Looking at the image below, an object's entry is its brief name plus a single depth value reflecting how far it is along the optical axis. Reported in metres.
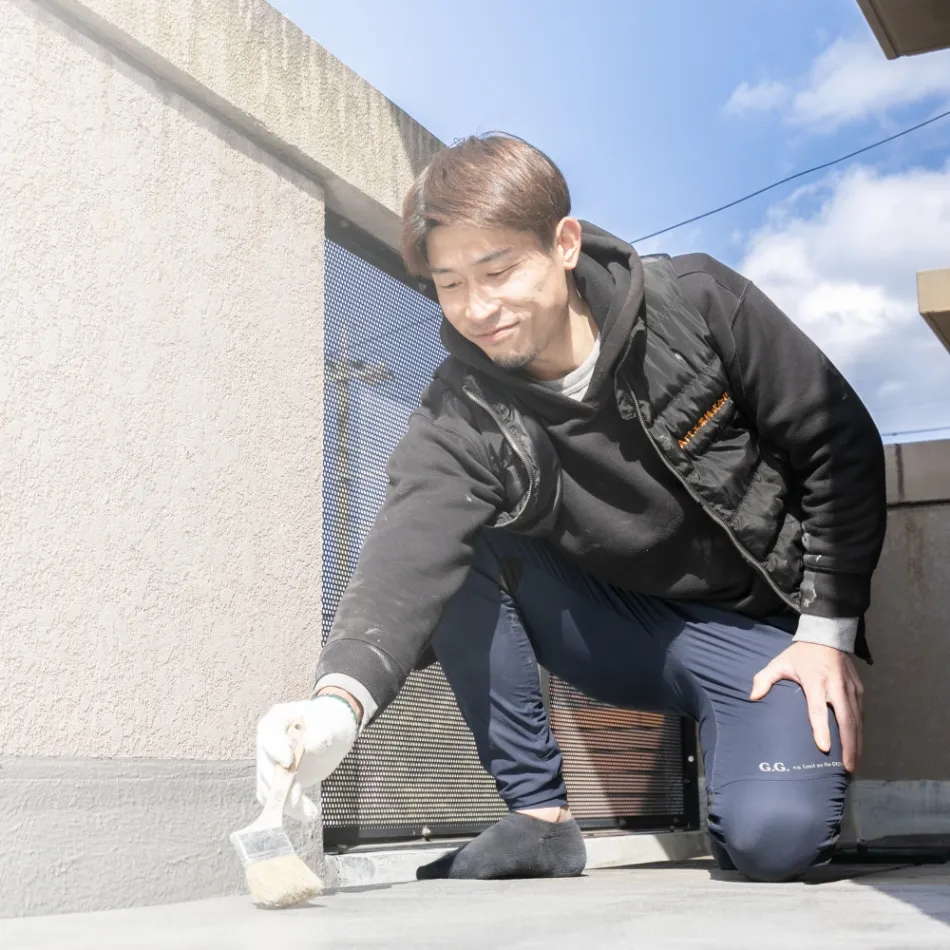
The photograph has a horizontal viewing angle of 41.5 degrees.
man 1.97
